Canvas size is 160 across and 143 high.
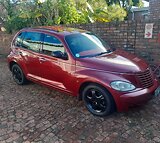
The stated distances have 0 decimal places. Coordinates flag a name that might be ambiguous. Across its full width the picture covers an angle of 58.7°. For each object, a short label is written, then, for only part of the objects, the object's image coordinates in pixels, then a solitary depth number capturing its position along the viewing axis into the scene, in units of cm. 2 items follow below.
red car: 254
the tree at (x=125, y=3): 1575
